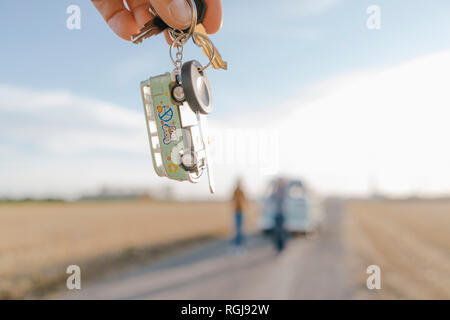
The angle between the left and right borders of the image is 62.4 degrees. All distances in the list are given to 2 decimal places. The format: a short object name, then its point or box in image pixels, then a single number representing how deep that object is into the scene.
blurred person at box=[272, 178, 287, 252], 8.88
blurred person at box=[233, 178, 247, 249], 9.64
